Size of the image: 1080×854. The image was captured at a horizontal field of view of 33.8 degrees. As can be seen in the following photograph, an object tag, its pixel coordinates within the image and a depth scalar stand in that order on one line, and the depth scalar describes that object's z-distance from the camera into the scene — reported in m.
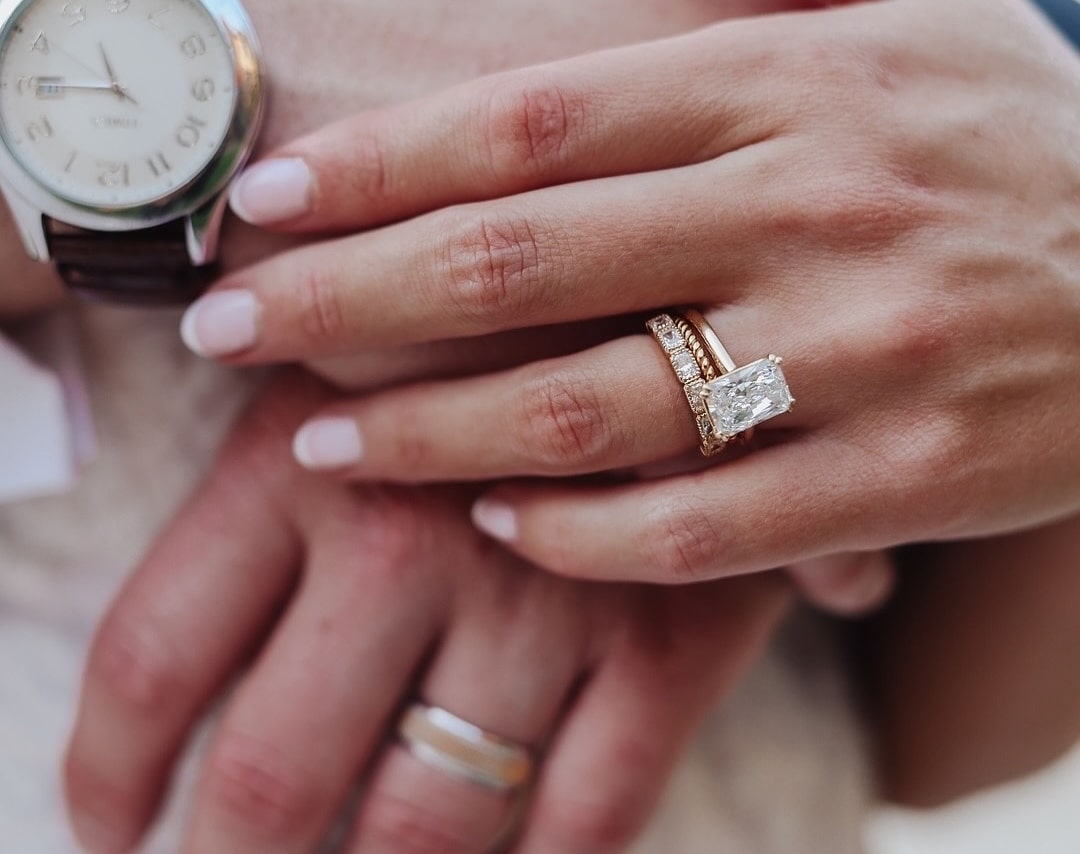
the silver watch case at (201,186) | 0.24
